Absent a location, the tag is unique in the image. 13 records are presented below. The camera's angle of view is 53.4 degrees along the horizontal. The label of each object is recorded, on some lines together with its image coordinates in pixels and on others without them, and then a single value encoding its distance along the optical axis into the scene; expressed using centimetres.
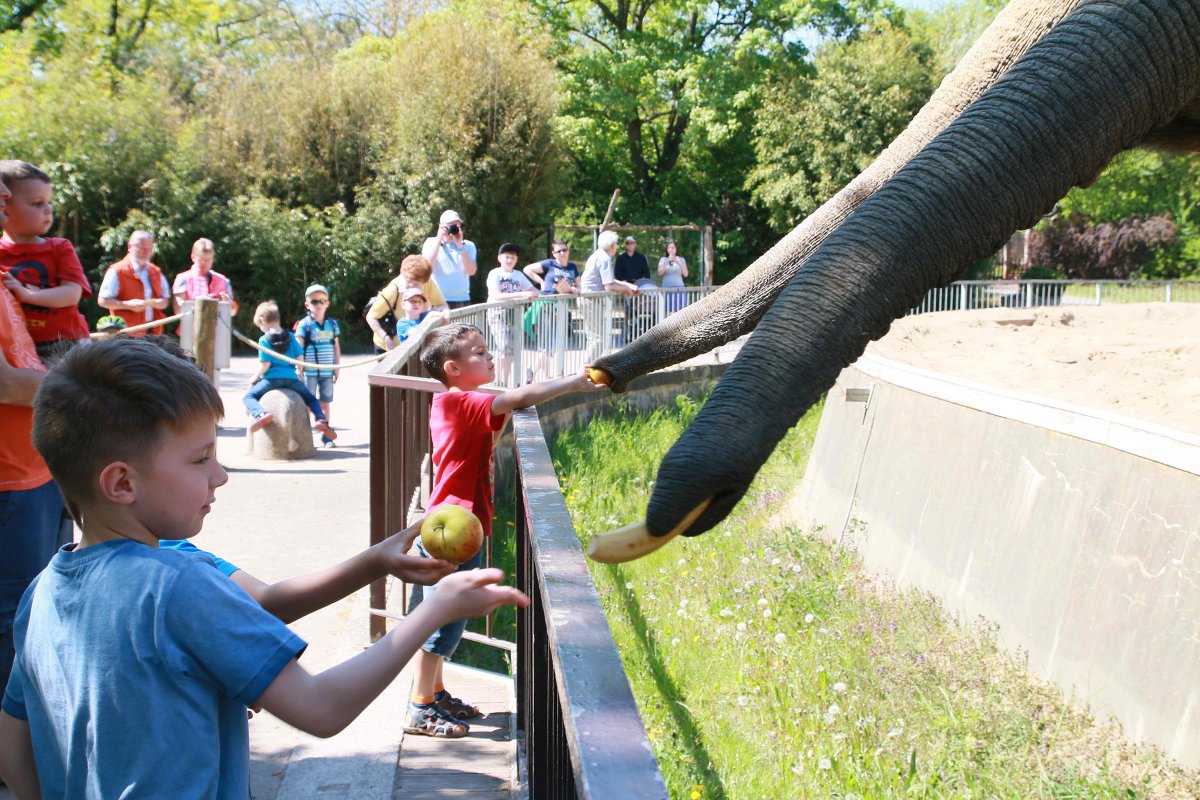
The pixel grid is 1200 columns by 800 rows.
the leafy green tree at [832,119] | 3797
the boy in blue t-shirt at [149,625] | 185
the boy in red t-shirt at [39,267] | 466
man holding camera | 1267
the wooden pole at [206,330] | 980
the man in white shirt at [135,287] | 1097
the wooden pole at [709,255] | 2919
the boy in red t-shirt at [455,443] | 459
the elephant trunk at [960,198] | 239
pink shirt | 1291
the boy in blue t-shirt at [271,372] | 1133
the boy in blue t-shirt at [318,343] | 1240
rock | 1145
